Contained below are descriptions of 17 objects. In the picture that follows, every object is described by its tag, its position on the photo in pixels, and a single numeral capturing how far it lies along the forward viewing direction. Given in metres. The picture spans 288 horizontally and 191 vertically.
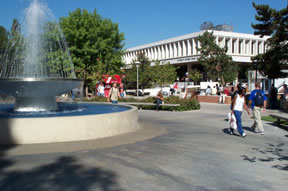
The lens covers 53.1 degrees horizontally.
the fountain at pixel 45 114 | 7.32
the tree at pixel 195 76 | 53.30
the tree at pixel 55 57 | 29.83
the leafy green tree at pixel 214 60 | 40.38
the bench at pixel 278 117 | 10.59
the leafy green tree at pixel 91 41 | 35.38
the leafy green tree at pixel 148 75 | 39.56
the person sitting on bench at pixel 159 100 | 17.66
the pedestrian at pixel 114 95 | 13.74
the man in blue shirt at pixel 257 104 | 9.72
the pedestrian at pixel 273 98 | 19.31
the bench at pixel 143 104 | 17.43
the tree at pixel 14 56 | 33.72
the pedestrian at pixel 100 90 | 29.33
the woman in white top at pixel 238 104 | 9.15
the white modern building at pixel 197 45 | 61.38
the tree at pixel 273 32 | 20.84
